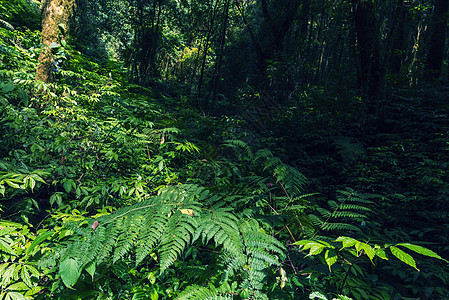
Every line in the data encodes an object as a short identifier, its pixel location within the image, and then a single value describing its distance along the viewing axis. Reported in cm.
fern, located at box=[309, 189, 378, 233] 140
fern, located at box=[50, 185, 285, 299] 104
